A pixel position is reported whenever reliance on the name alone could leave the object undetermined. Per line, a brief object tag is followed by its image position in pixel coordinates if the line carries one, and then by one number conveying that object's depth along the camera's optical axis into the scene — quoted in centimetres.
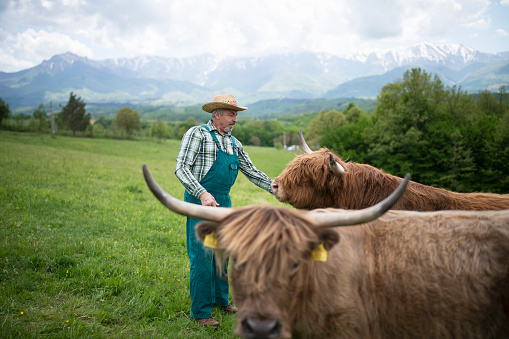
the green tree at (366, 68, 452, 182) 2733
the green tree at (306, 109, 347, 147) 6459
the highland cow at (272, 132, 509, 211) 499
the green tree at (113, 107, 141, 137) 7706
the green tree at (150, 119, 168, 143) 7372
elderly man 462
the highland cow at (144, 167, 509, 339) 255
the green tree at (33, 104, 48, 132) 8814
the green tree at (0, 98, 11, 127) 6081
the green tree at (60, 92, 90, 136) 7669
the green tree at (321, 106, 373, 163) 3853
